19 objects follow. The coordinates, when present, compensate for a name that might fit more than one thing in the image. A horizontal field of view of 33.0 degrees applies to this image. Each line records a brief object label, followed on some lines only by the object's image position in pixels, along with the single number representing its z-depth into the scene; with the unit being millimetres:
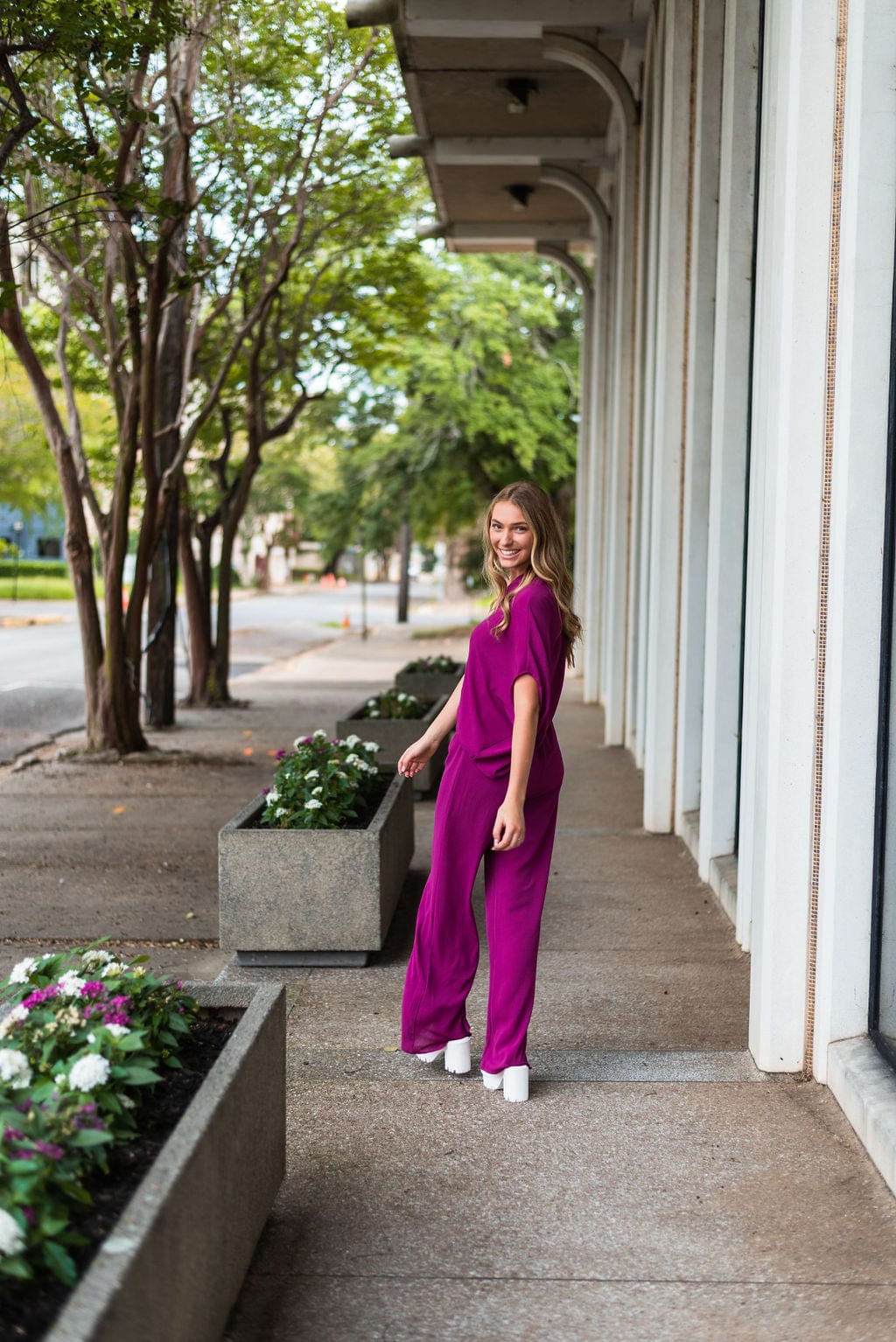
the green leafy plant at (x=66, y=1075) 2594
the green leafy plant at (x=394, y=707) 11273
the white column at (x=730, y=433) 7148
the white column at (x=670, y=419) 9164
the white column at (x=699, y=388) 8398
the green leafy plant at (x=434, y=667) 14578
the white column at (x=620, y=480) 13617
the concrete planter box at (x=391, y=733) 10883
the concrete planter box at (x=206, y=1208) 2439
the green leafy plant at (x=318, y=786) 6504
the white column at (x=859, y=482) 4445
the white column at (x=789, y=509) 4641
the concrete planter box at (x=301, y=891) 6250
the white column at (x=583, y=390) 20578
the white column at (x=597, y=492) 18062
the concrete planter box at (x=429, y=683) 14031
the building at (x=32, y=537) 75438
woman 4512
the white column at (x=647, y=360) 10781
